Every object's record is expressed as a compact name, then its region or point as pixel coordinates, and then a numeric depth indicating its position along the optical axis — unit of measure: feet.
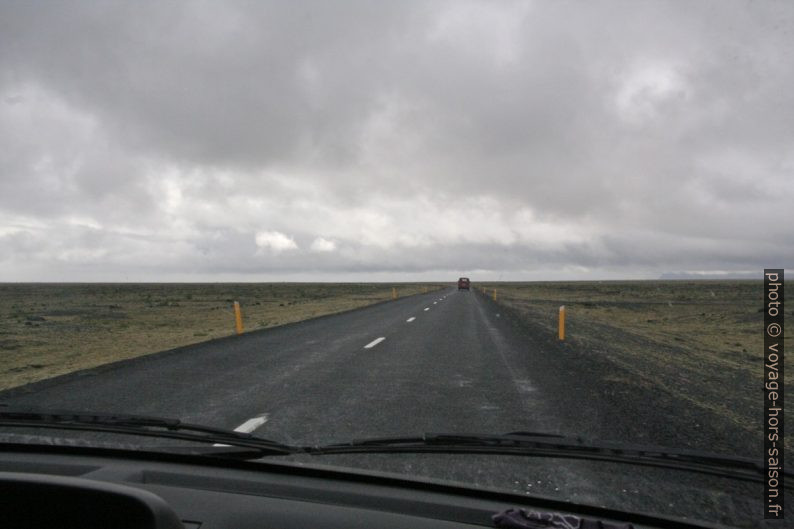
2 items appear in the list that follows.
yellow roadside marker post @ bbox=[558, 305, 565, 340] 46.46
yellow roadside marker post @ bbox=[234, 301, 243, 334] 53.26
